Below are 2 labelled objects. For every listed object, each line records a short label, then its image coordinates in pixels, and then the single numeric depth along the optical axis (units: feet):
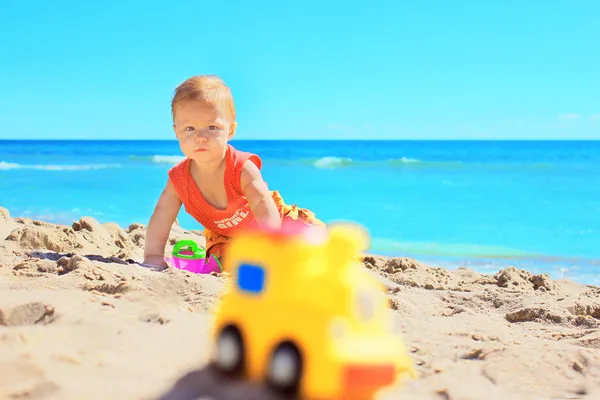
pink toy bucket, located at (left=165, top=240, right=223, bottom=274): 9.30
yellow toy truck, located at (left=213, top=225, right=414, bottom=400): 3.01
